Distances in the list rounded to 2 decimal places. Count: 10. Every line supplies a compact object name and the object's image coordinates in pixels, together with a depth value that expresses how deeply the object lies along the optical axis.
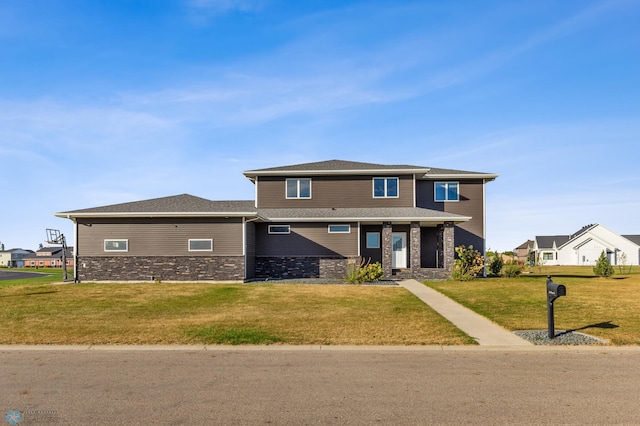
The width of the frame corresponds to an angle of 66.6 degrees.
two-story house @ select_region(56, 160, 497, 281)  24.81
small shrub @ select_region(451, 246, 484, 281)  25.34
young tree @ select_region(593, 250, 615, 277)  29.39
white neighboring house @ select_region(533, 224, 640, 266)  62.88
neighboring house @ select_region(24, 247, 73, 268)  112.19
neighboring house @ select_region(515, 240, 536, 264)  91.12
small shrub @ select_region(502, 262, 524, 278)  29.19
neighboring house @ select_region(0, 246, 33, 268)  120.00
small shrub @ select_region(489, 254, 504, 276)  30.09
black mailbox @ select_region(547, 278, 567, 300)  10.23
